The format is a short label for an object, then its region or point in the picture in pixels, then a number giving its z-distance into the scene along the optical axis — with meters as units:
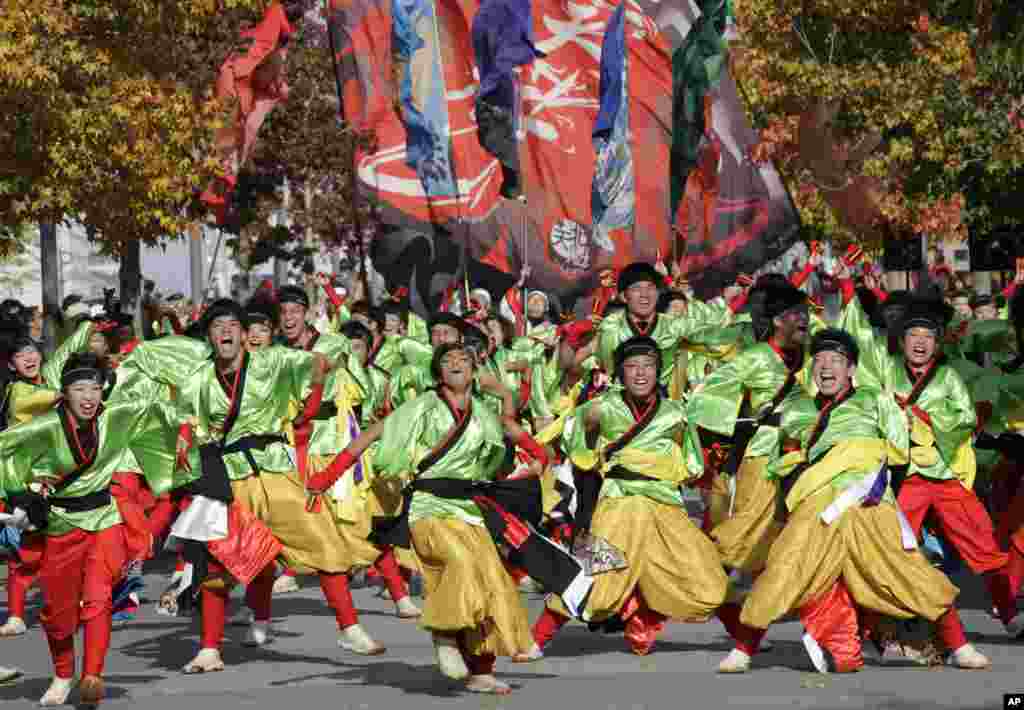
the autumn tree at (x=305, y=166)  38.88
